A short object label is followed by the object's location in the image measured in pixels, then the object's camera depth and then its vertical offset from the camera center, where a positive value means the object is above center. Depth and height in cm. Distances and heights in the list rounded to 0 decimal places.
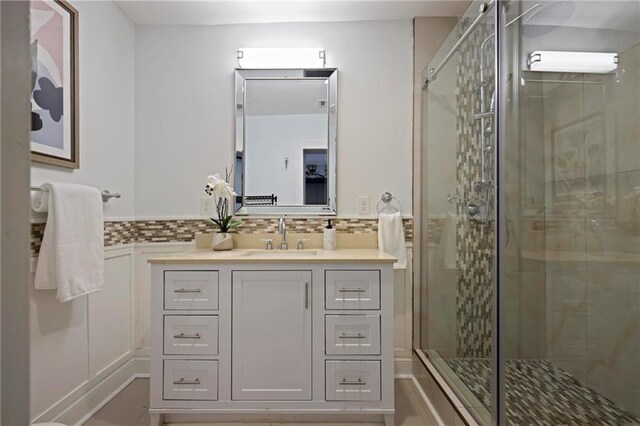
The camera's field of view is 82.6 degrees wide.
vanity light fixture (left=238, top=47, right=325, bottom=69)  223 +95
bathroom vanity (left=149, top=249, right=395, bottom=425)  171 -58
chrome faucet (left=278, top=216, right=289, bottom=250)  219 -13
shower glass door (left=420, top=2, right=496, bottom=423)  149 +1
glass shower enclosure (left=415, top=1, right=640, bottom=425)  136 +0
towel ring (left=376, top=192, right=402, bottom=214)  225 +8
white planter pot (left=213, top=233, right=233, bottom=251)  209 -17
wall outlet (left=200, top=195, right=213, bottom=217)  226 +4
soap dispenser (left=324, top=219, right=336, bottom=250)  216 -15
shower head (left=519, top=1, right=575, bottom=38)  140 +76
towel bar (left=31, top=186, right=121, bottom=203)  193 +9
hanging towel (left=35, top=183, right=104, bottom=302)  148 -14
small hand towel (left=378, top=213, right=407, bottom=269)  218 -15
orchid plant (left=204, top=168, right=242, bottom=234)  207 +9
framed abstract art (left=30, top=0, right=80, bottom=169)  152 +57
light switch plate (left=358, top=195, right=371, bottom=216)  226 +4
